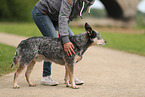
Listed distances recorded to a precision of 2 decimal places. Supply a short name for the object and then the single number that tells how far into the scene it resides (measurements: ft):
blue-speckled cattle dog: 31.78
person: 32.01
